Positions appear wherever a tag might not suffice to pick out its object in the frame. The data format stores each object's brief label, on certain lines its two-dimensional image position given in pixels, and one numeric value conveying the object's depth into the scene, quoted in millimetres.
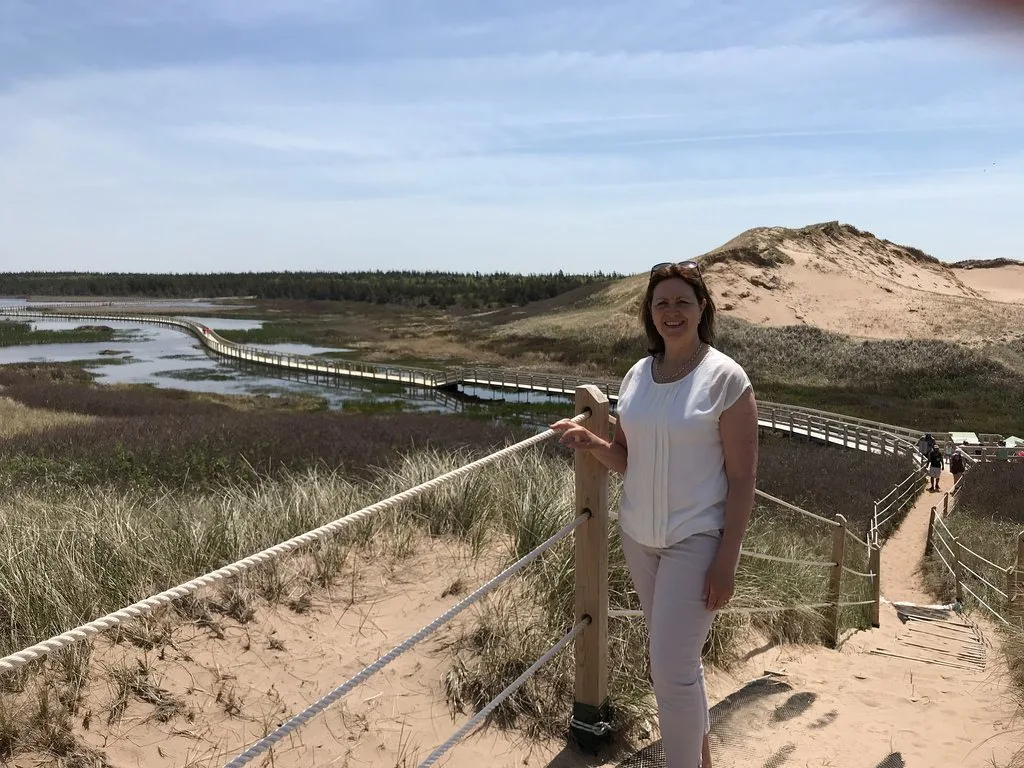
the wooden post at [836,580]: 5691
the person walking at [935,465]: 18234
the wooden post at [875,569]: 7285
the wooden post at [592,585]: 3139
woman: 2414
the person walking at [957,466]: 19141
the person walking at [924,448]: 19109
